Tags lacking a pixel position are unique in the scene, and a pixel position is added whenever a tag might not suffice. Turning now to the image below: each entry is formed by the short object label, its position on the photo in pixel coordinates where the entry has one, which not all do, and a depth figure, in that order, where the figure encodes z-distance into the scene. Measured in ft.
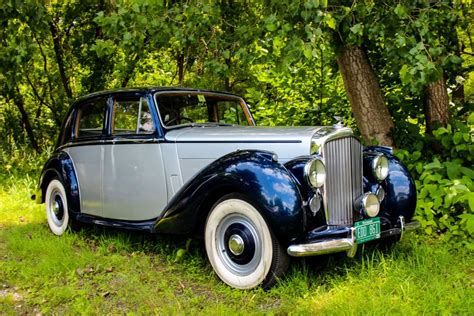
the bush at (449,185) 14.06
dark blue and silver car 10.81
